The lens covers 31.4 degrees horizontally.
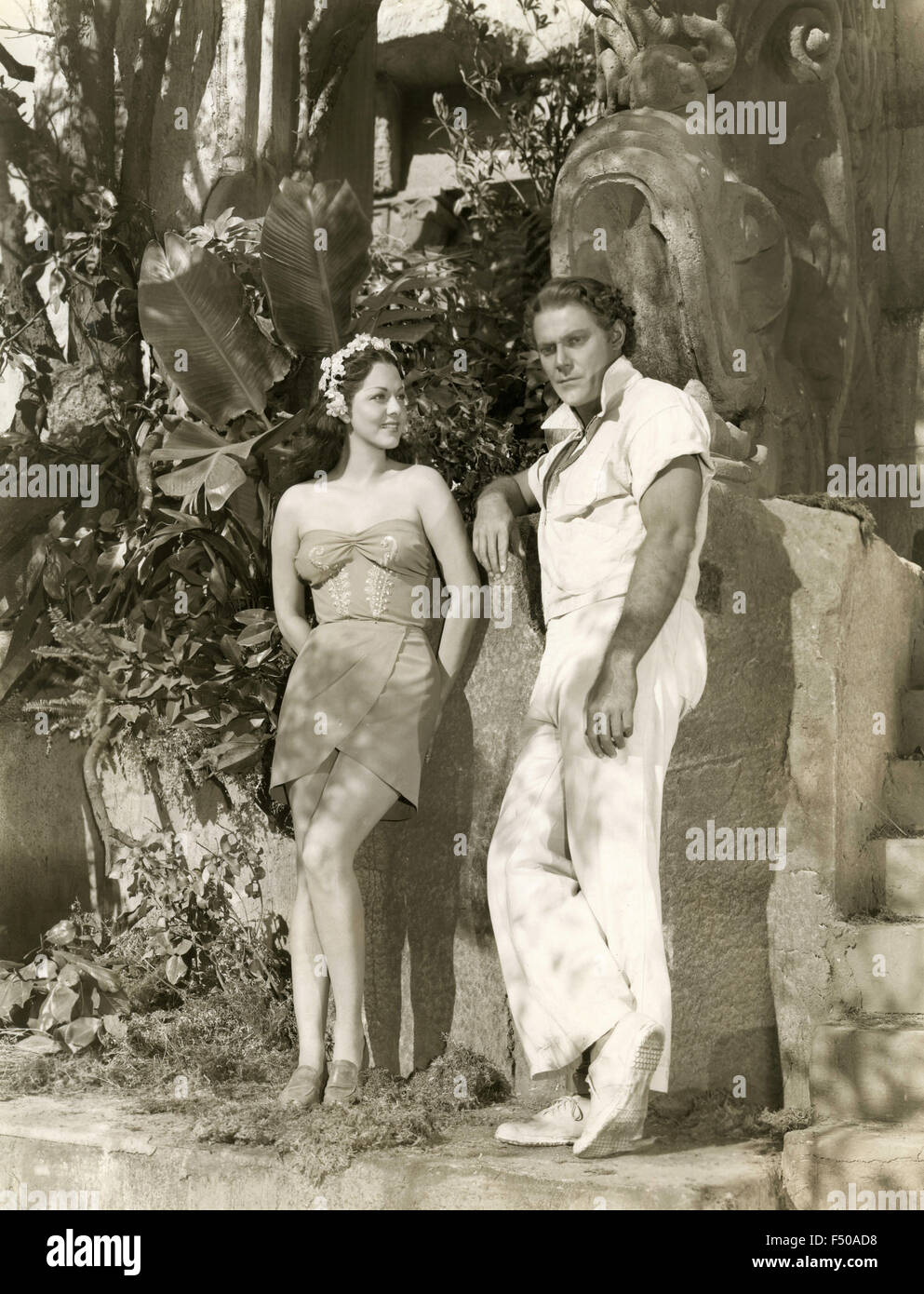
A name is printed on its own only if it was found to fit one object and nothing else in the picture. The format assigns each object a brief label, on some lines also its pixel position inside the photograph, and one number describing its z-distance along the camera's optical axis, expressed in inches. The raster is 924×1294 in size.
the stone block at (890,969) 190.1
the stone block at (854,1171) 168.4
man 169.2
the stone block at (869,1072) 180.7
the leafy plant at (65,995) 224.8
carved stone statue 213.8
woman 187.9
